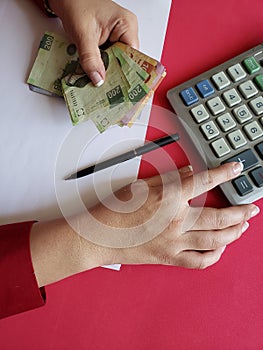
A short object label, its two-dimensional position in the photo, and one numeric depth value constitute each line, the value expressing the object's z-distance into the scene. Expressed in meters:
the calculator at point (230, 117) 0.68
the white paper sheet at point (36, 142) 0.69
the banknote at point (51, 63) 0.72
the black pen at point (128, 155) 0.70
